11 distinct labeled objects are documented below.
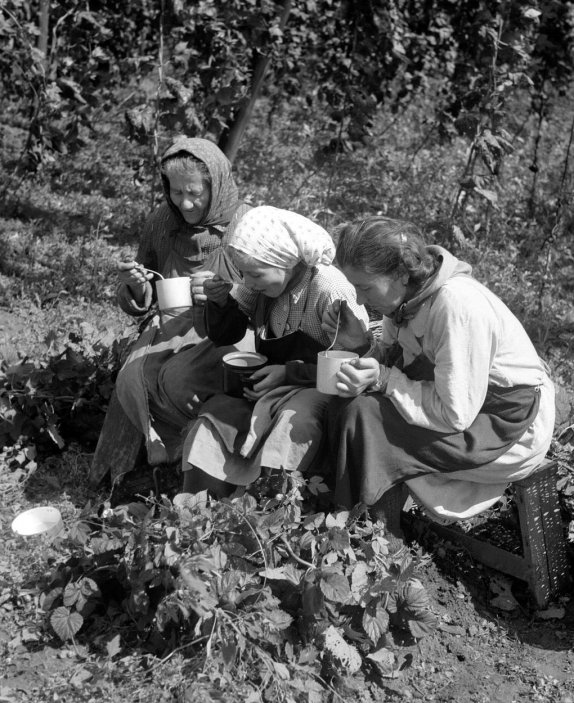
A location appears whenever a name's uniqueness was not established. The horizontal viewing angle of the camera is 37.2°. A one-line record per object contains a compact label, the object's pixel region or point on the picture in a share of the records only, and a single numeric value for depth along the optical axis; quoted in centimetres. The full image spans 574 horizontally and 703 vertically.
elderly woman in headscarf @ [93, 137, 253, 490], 313
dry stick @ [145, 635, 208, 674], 230
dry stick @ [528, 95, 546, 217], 658
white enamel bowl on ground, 288
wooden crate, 284
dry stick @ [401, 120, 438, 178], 720
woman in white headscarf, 262
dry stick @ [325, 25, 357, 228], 615
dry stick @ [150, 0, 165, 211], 518
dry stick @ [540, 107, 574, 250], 504
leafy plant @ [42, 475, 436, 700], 229
